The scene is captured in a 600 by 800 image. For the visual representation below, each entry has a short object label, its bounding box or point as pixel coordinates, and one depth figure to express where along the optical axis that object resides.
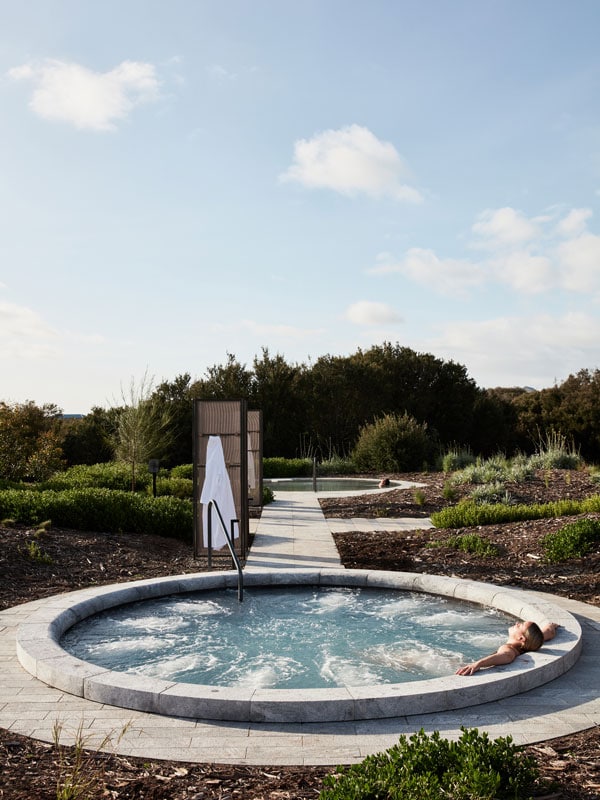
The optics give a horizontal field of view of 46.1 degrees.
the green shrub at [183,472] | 16.82
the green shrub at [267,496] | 14.58
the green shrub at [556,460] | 16.95
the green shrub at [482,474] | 14.92
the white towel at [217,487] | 8.20
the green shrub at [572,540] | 8.28
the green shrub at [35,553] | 8.09
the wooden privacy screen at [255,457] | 12.94
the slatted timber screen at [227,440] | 8.41
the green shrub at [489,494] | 12.95
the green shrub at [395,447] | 21.48
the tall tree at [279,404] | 27.97
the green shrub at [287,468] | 21.61
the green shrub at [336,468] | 21.80
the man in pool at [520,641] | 4.42
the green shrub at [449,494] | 13.84
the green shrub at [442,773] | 2.66
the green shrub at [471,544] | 8.79
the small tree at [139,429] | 16.05
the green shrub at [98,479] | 12.95
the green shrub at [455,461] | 19.10
